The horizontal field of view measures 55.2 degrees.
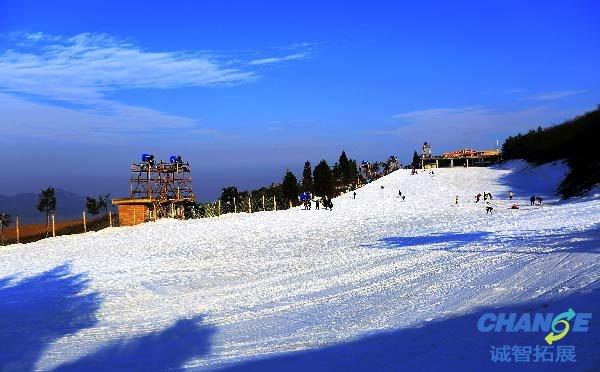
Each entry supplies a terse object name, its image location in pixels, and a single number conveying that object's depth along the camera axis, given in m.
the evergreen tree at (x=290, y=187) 46.25
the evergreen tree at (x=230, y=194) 44.12
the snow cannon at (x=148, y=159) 34.87
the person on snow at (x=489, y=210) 24.93
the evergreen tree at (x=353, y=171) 64.81
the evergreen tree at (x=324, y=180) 47.75
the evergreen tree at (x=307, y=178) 51.51
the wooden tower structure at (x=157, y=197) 33.03
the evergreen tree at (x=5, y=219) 30.54
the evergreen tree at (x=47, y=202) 39.34
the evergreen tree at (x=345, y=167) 62.69
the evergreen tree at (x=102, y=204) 47.00
